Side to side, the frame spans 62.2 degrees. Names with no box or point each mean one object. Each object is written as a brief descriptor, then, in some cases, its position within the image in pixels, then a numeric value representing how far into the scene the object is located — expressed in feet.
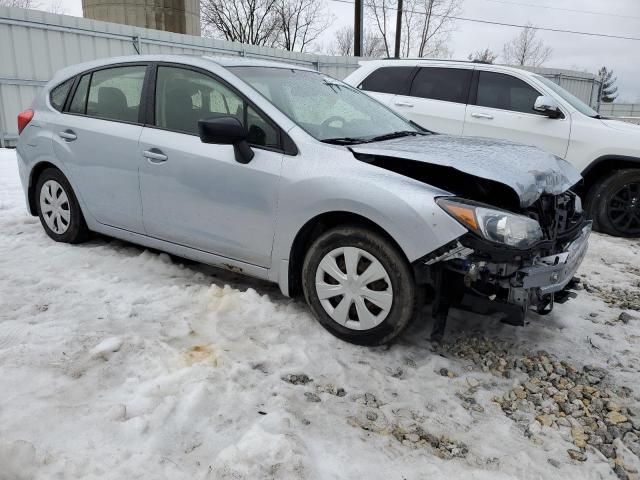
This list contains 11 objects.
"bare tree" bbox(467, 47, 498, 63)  139.43
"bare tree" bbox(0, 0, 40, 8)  132.41
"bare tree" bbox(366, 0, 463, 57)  122.83
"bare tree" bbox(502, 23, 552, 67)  146.41
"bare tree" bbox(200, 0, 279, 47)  132.26
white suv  19.20
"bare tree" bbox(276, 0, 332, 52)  135.95
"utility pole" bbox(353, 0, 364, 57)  71.72
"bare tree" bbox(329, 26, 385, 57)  137.31
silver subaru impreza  9.11
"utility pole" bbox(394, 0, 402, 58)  109.29
